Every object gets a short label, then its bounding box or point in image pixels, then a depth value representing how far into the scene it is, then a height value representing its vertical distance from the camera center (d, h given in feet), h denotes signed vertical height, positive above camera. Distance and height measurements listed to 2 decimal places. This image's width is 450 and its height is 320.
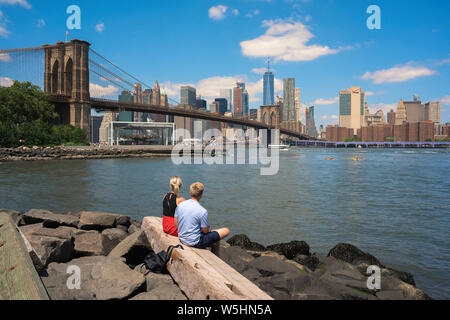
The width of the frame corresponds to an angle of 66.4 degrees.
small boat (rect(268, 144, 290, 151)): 352.38 -0.79
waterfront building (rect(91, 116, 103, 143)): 633.20 +39.06
